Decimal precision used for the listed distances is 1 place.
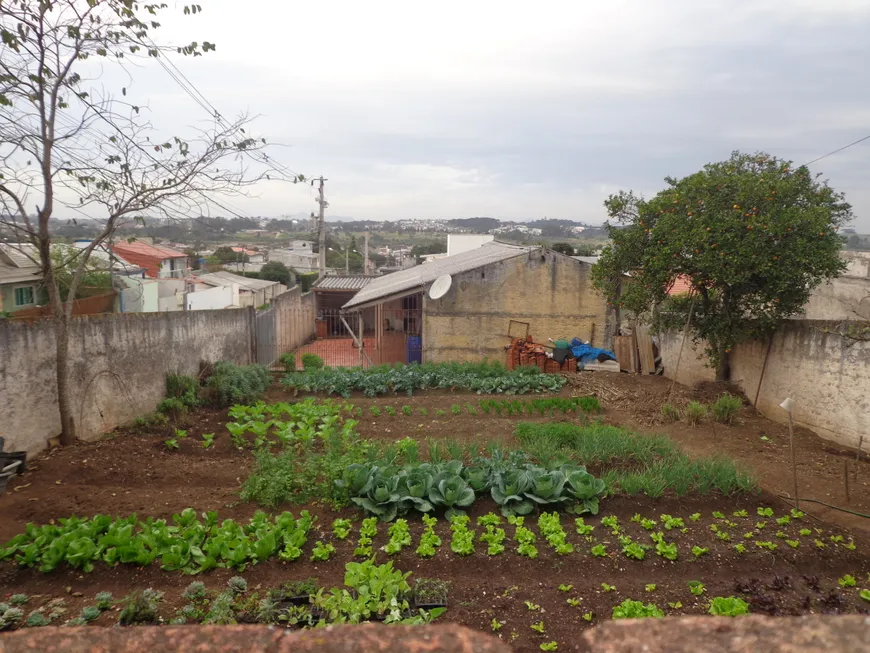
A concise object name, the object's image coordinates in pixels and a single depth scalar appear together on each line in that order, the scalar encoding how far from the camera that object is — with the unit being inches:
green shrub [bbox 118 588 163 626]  148.9
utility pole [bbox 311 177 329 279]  1229.7
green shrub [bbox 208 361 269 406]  458.0
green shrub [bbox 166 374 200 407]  429.7
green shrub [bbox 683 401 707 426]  395.5
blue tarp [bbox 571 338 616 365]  637.9
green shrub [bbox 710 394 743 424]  396.5
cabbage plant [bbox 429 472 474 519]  224.8
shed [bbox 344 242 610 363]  669.9
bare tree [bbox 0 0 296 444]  268.1
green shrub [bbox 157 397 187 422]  400.8
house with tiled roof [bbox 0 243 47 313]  536.3
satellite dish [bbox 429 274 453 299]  642.2
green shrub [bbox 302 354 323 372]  658.2
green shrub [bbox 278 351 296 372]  604.1
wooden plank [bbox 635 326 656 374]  621.6
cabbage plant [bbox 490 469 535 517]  225.9
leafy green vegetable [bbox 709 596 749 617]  156.0
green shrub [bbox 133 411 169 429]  367.6
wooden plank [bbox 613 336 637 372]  630.7
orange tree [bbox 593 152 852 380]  394.3
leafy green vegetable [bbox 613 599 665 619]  156.0
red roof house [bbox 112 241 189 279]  1140.5
